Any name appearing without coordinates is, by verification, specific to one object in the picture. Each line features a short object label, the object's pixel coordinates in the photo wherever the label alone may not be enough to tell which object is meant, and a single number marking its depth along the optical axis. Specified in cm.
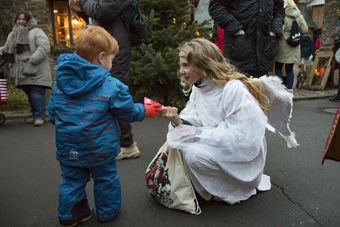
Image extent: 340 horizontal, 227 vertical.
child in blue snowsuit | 172
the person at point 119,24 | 277
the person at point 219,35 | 533
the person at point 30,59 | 468
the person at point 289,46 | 550
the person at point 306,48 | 998
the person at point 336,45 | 542
